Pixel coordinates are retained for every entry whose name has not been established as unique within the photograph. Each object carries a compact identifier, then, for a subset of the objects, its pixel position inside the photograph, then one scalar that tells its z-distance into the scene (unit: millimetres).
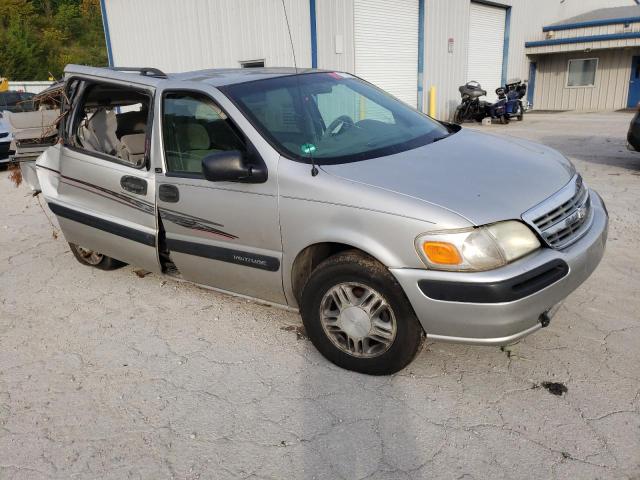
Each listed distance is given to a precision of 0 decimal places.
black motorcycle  16516
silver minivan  2652
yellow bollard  16438
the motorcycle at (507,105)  16531
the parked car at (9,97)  15383
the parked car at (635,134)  7918
